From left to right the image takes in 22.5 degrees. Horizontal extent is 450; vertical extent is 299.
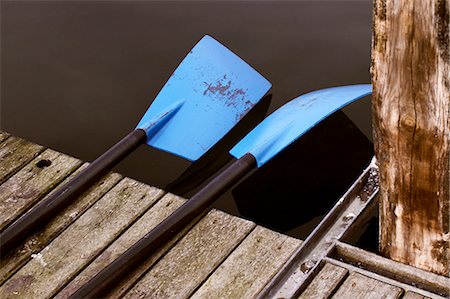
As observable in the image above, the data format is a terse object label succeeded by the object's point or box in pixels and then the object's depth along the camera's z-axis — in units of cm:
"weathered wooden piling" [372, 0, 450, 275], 341
